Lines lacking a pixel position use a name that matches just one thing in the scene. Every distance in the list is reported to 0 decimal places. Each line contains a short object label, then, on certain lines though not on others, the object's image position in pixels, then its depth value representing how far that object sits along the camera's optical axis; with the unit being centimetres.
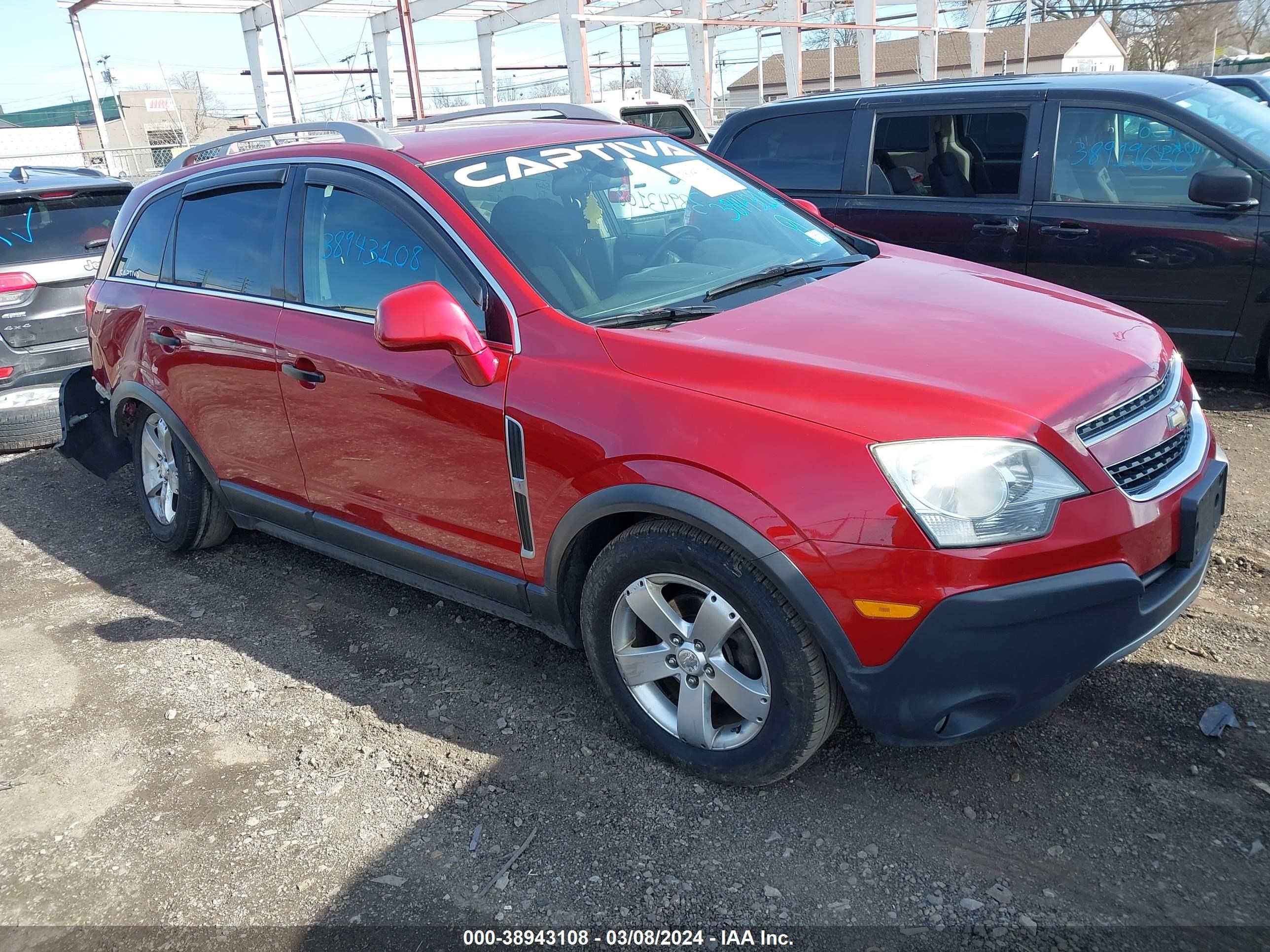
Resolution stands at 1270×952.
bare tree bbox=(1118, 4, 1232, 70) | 4525
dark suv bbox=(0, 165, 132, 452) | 628
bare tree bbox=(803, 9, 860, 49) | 3173
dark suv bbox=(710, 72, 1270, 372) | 525
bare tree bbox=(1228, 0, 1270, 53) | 5134
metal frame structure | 1612
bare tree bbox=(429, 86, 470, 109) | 3372
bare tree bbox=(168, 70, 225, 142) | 4222
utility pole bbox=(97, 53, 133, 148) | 5441
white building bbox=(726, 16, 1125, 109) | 4106
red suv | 234
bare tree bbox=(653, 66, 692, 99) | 5166
